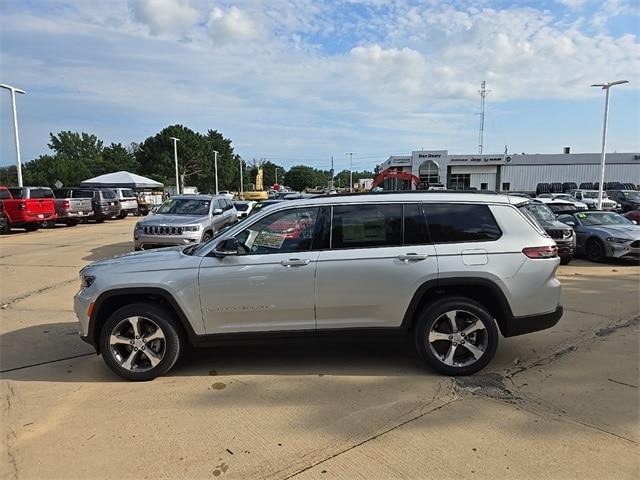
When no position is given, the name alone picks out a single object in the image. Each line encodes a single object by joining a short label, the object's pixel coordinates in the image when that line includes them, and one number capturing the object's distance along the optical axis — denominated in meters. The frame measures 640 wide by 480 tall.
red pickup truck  18.53
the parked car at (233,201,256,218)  18.74
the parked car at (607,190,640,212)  32.04
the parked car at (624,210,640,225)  19.75
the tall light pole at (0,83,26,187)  26.71
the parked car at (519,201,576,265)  11.19
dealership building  62.66
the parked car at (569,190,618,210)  30.75
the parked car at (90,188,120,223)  25.39
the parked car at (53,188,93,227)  21.22
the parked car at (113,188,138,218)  29.22
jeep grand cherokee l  4.30
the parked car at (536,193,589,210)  33.28
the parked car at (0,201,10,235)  18.38
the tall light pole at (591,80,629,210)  27.23
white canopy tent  42.50
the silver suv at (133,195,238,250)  11.25
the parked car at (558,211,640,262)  11.44
